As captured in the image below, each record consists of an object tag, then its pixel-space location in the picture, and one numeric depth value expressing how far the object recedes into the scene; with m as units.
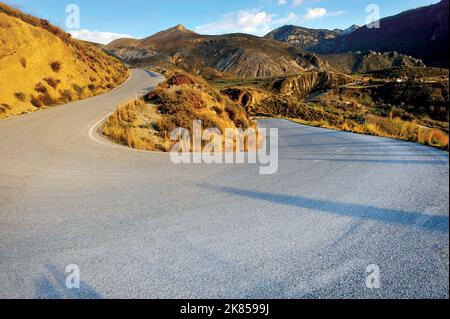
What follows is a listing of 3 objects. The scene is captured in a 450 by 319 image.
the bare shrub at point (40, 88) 18.73
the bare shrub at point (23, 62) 19.37
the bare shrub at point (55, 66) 21.69
